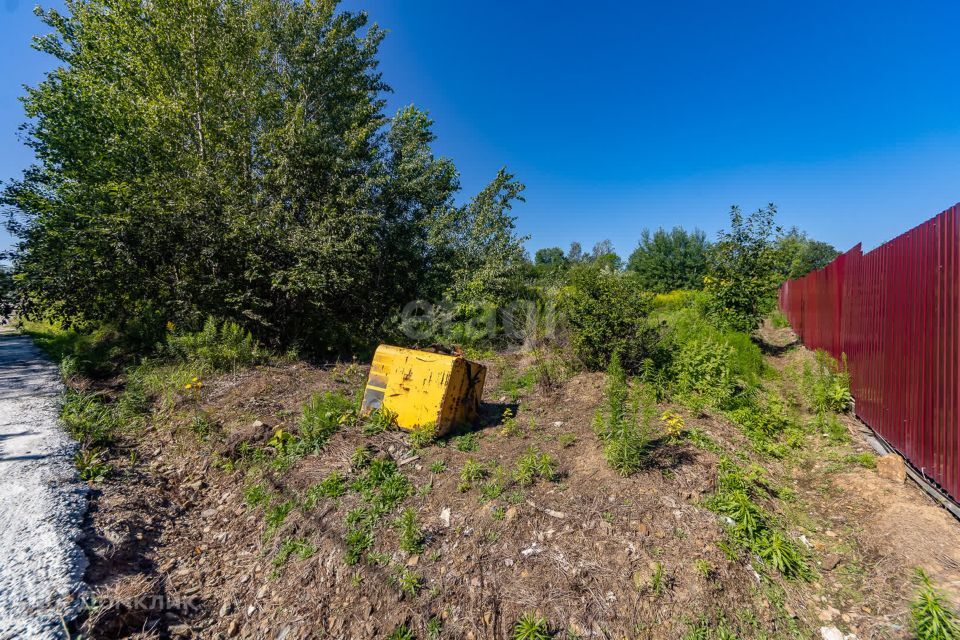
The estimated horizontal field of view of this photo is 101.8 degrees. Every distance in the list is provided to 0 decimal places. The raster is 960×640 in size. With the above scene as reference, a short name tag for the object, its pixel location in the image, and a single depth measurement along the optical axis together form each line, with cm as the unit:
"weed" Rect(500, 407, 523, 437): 480
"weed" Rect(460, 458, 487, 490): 365
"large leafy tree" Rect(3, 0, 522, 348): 829
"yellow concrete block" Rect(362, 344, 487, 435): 444
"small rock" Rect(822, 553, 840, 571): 262
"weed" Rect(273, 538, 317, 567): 293
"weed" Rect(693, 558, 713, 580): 243
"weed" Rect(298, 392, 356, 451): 445
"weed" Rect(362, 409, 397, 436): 458
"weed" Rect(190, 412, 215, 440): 487
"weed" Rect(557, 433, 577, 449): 433
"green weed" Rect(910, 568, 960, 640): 197
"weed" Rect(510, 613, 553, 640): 217
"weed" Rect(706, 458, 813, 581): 259
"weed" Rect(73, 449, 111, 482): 393
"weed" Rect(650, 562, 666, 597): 238
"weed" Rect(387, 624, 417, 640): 223
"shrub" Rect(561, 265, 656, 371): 656
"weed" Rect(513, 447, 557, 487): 357
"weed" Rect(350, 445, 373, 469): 397
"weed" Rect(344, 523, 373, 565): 282
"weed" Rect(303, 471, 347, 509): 351
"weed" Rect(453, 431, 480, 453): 438
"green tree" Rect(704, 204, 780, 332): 914
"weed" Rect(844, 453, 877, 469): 378
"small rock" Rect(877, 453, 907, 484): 348
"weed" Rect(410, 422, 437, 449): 435
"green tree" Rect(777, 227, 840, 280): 5725
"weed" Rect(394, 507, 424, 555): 287
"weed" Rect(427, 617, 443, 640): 225
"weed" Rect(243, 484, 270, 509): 361
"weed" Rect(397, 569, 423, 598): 252
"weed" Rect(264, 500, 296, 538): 329
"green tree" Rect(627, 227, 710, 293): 3164
